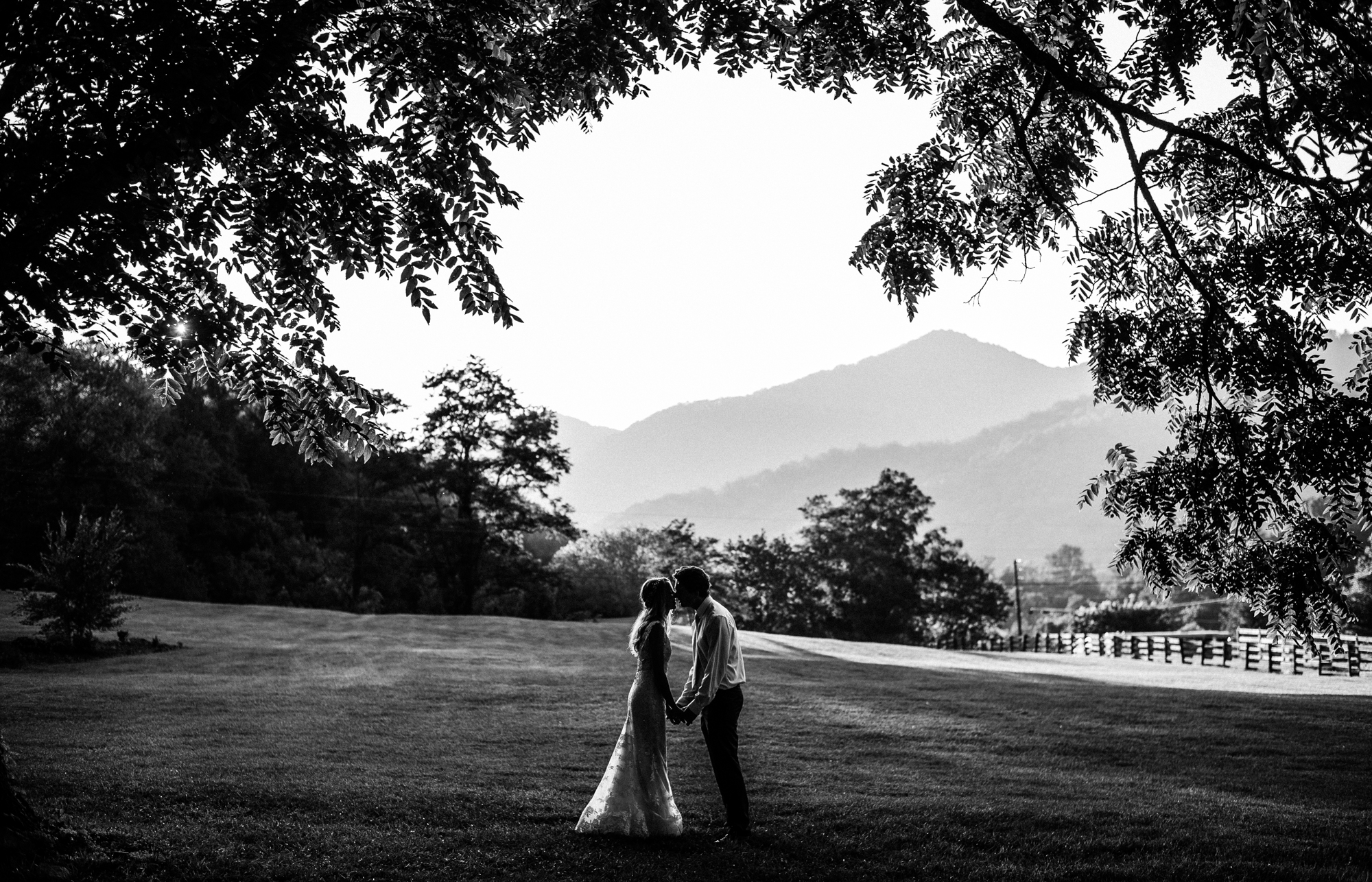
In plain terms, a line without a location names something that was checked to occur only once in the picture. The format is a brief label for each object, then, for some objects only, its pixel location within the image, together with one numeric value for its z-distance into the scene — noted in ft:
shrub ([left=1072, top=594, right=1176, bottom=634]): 229.25
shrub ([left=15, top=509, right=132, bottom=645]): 78.95
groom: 26.53
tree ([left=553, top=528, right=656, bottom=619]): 209.15
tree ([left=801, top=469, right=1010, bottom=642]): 227.61
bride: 27.12
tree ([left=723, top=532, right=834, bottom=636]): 231.09
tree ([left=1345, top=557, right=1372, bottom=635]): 149.28
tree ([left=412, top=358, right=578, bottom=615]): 195.00
